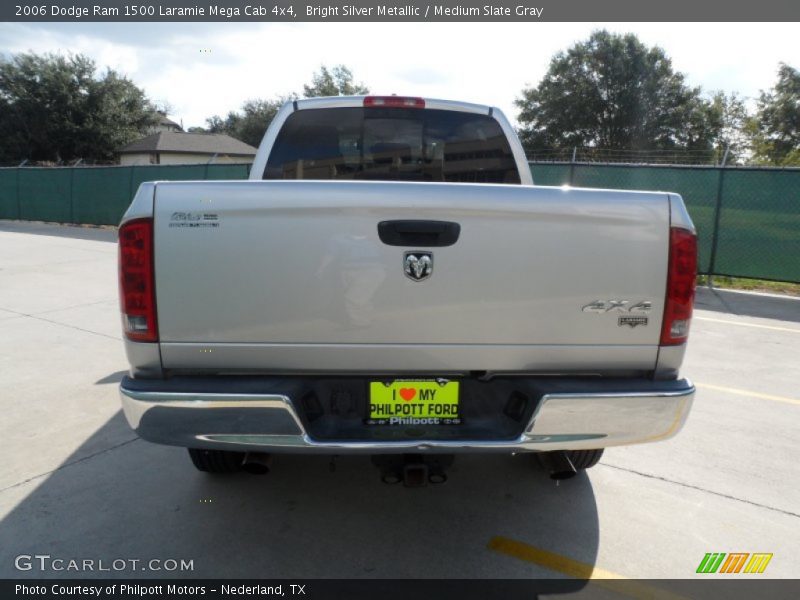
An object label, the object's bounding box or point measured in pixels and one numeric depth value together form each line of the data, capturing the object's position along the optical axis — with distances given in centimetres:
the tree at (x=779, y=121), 3872
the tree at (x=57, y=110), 3812
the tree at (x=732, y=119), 4434
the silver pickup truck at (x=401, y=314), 226
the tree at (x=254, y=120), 6450
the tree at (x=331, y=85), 5297
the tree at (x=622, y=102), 4584
